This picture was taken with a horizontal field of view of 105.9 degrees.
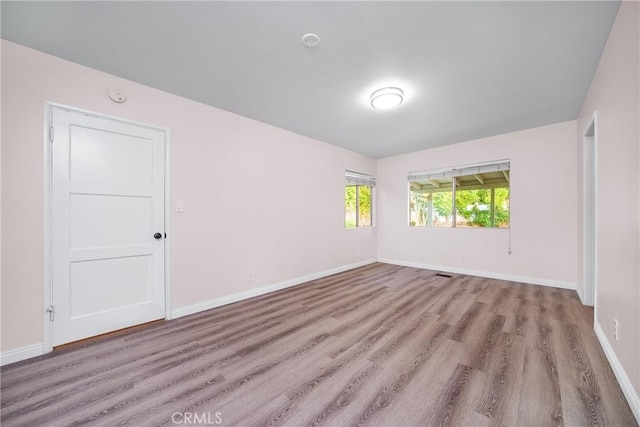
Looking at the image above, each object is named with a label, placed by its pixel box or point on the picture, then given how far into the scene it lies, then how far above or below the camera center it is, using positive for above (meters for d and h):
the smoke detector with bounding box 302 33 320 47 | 1.90 +1.40
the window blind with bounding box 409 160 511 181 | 4.27 +0.85
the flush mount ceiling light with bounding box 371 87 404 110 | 2.68 +1.33
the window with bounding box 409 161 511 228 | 4.36 +0.35
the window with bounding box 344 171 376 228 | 5.28 +0.34
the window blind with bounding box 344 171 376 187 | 5.25 +0.81
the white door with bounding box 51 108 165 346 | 2.19 -0.11
